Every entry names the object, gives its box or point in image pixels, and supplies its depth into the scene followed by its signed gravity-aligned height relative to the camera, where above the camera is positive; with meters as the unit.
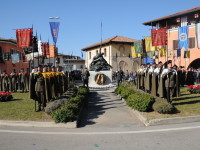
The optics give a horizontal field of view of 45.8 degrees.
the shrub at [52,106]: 9.17 -1.23
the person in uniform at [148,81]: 12.93 -0.39
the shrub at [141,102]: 9.80 -1.20
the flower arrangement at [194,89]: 15.39 -1.02
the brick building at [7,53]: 34.97 +3.46
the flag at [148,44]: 32.25 +4.14
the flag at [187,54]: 33.75 +2.82
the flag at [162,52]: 33.88 +3.19
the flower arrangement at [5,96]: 14.02 -1.26
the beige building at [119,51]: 51.06 +5.09
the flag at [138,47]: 34.27 +4.06
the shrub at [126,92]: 13.77 -1.08
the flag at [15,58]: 31.75 +2.33
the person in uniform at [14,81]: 20.61 -0.53
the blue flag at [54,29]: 16.17 +3.15
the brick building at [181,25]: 35.91 +7.05
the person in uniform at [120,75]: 26.38 -0.07
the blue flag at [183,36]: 29.27 +4.66
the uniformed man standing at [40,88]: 10.30 -0.56
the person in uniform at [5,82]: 20.64 -0.57
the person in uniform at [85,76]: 21.56 -0.12
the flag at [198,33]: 26.66 +4.61
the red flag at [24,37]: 16.27 +2.70
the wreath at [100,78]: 24.47 -0.36
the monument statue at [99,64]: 25.41 +1.15
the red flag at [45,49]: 25.11 +2.80
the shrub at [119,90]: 16.56 -1.11
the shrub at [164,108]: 9.05 -1.31
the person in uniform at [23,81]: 20.28 -0.49
